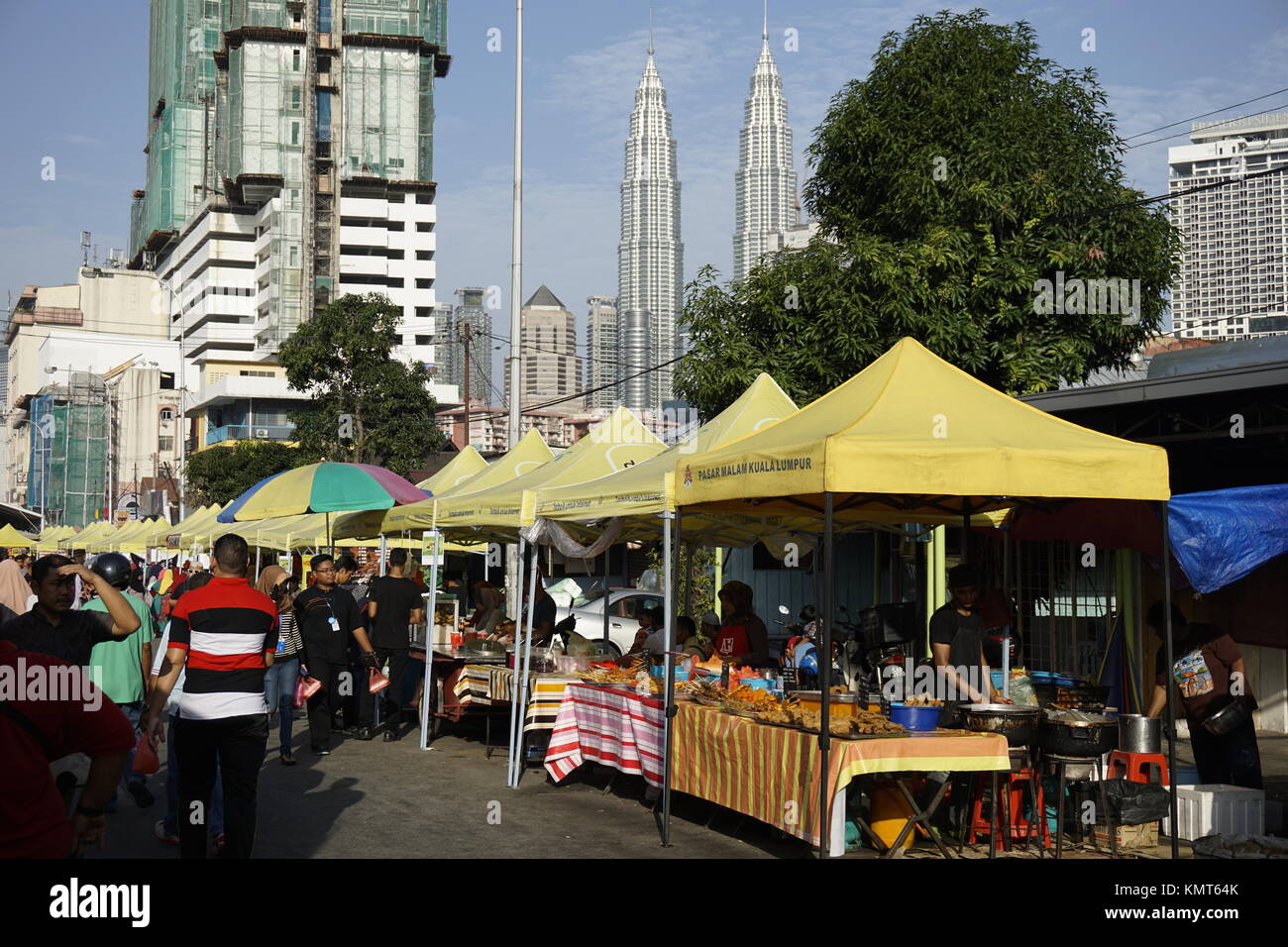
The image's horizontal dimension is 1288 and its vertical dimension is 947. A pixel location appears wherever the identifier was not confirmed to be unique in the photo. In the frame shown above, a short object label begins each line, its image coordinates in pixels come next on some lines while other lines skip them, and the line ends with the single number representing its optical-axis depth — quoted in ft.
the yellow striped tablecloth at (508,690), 41.34
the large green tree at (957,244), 73.87
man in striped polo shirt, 24.30
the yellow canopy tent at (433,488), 60.13
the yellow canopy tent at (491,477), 50.34
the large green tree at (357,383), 137.28
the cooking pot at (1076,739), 29.22
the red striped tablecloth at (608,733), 35.19
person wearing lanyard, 45.60
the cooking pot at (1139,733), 31.55
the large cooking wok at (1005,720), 28.99
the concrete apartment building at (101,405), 430.61
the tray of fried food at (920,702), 28.72
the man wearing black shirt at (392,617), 50.88
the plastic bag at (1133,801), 30.04
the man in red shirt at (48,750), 12.40
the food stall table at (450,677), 48.37
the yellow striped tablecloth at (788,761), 26.76
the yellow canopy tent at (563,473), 42.47
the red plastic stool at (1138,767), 31.50
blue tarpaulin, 36.04
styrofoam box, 30.37
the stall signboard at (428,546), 47.26
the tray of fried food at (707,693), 33.57
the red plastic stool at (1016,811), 29.68
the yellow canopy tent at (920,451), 26.04
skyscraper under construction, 400.06
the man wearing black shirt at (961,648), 31.45
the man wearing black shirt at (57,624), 23.71
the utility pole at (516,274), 75.66
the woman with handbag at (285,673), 42.80
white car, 85.25
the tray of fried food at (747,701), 31.45
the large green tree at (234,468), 237.86
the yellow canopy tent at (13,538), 125.70
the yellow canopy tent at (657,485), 34.01
